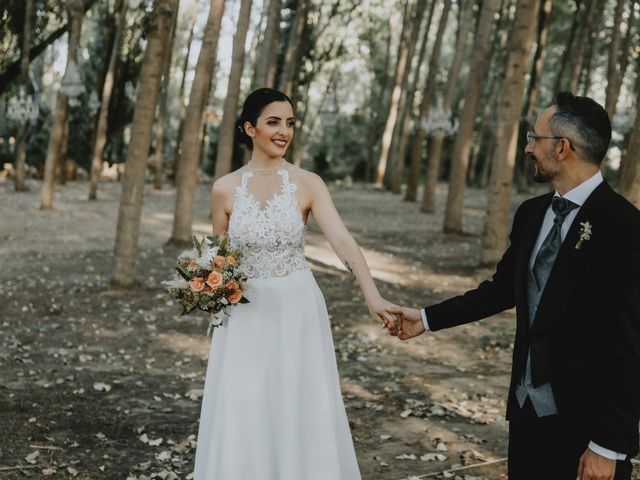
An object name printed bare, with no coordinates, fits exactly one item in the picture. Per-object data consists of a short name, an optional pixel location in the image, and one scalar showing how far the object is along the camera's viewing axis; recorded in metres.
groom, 2.87
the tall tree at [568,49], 27.57
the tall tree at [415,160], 26.22
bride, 4.35
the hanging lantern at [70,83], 20.38
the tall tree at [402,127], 28.17
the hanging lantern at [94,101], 27.83
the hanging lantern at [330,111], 27.27
